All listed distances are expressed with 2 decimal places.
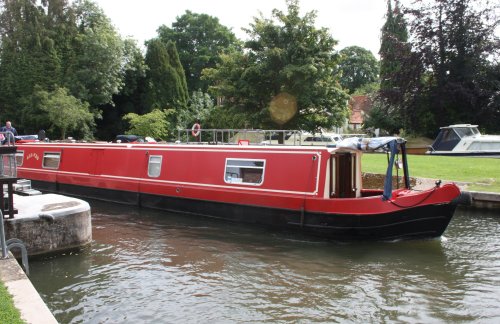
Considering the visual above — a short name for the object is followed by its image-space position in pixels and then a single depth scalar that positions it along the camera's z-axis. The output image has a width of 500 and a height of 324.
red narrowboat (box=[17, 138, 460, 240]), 8.93
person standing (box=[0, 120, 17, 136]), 14.79
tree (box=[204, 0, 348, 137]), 22.27
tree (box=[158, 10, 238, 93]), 56.00
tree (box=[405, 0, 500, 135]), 28.17
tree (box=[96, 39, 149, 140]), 40.59
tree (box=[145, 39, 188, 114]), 40.91
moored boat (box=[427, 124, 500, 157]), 22.35
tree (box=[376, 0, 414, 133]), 29.80
